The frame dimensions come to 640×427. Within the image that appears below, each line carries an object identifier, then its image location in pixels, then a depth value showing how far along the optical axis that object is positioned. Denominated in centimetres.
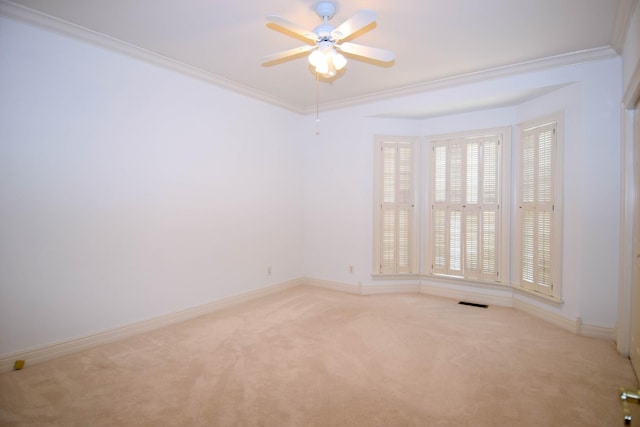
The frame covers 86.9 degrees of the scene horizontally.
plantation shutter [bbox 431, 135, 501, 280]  434
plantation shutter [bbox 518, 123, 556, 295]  370
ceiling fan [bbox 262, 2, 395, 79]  237
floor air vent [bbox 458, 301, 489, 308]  425
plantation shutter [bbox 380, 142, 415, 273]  484
